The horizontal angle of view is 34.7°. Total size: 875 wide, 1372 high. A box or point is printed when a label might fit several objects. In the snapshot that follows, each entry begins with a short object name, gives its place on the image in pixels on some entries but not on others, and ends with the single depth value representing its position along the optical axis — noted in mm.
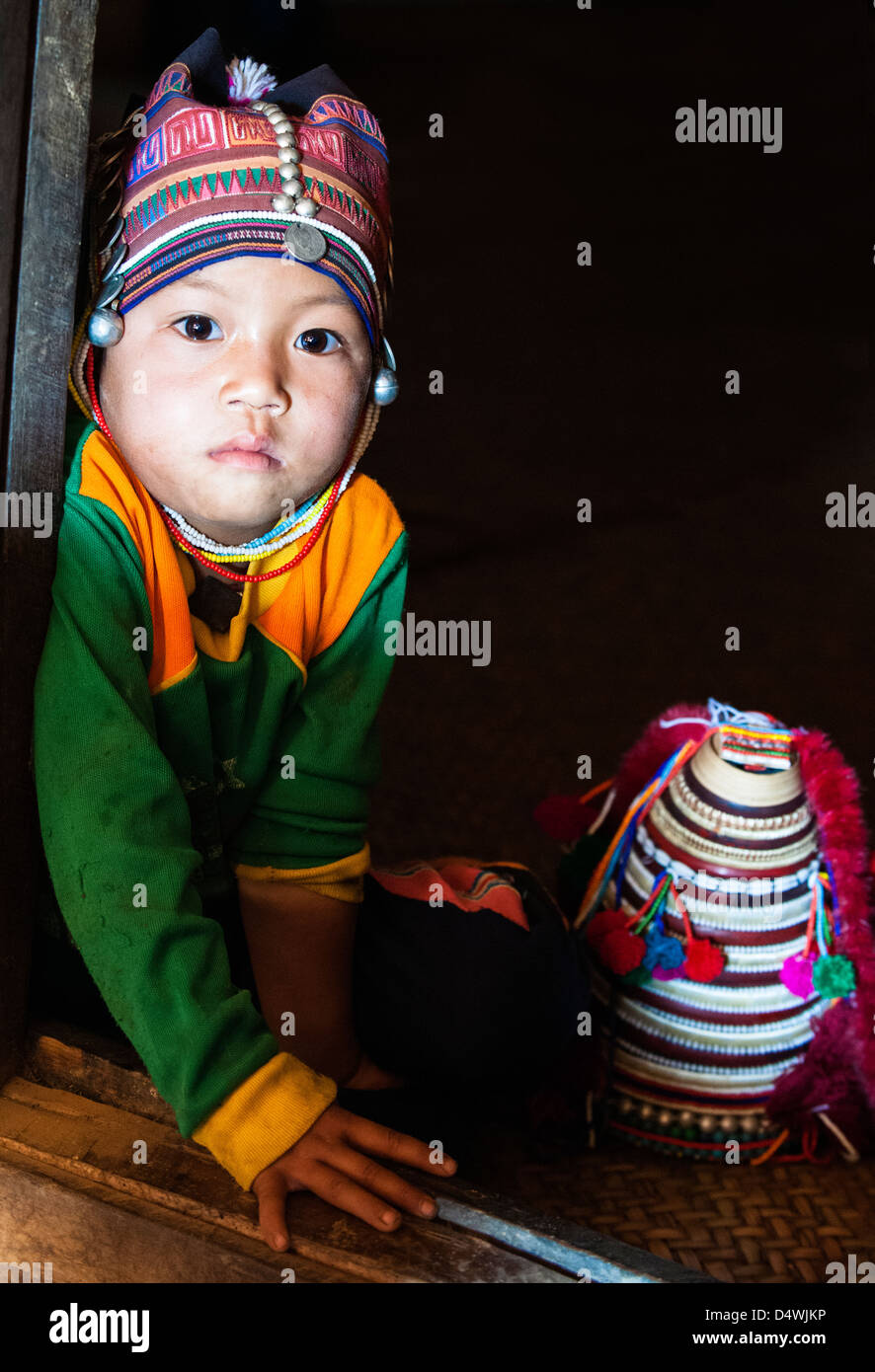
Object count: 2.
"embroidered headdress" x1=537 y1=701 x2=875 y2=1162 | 1370
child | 953
